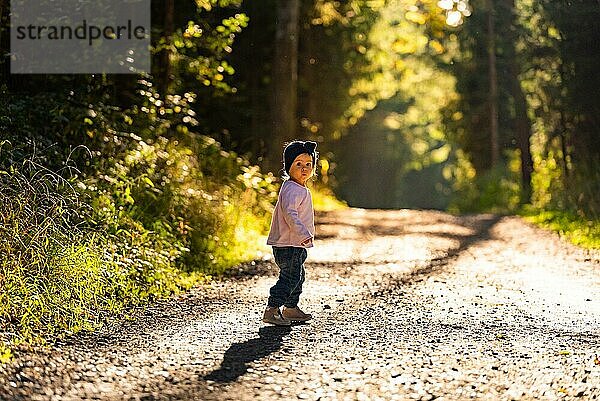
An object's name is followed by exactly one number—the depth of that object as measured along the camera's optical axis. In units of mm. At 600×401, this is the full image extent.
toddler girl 7609
